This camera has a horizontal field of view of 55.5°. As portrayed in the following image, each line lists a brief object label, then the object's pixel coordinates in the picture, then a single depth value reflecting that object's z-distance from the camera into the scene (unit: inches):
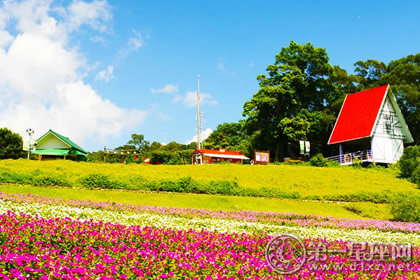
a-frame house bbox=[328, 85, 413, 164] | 1779.0
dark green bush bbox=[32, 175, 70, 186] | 919.7
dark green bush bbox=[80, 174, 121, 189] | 949.7
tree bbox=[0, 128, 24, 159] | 1754.4
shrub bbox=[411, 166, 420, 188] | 1250.7
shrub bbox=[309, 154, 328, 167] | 1604.3
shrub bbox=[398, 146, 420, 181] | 1333.7
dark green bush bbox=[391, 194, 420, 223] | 762.8
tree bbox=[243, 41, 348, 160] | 1937.7
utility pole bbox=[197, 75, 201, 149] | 2590.1
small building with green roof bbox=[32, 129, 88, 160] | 1694.1
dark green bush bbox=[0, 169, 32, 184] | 915.3
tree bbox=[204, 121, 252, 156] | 3026.6
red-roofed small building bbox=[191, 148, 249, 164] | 1841.8
